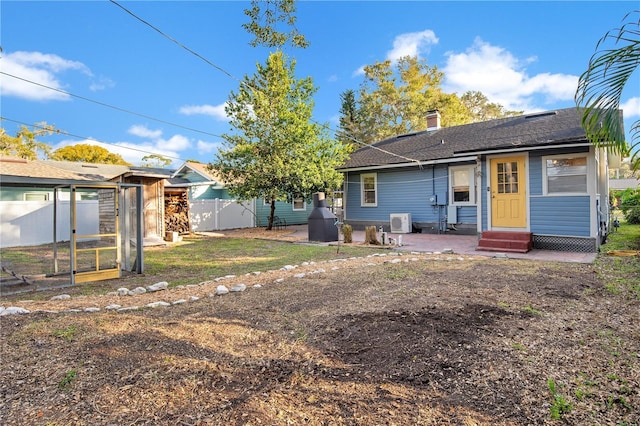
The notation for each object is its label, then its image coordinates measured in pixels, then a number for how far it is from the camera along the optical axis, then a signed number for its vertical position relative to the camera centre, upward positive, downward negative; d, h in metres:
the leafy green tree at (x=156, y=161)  42.41 +7.11
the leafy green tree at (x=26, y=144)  27.71 +6.56
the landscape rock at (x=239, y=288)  5.35 -1.10
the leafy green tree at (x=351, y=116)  30.45 +8.58
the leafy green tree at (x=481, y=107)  33.81 +10.15
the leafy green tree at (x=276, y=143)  14.67 +3.18
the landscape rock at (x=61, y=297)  5.34 -1.18
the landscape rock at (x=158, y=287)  5.86 -1.16
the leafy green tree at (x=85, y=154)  33.39 +6.52
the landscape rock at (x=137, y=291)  5.59 -1.17
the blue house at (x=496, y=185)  8.72 +0.87
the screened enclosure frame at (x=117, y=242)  6.42 -0.47
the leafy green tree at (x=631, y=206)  15.62 +0.11
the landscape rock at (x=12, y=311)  4.21 -1.09
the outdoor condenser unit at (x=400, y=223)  13.88 -0.38
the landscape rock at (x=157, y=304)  4.52 -1.13
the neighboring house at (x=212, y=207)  15.76 +0.52
